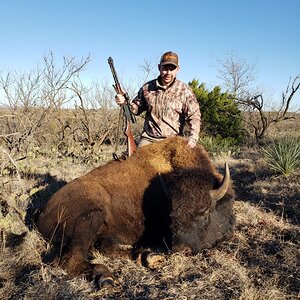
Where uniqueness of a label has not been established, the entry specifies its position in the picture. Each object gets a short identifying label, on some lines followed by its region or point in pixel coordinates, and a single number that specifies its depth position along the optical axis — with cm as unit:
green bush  1605
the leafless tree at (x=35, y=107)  1192
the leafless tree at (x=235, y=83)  2971
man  584
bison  439
